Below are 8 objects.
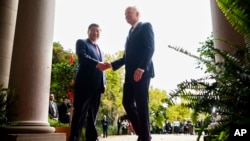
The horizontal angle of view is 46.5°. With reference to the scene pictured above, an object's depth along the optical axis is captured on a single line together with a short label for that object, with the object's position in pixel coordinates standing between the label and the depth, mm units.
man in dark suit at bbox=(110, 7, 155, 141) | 4891
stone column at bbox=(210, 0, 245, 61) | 4375
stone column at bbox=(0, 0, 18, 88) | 6973
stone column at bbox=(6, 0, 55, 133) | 5422
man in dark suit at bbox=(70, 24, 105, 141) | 5574
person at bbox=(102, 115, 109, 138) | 20734
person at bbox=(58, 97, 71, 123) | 11263
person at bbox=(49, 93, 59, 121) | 10370
